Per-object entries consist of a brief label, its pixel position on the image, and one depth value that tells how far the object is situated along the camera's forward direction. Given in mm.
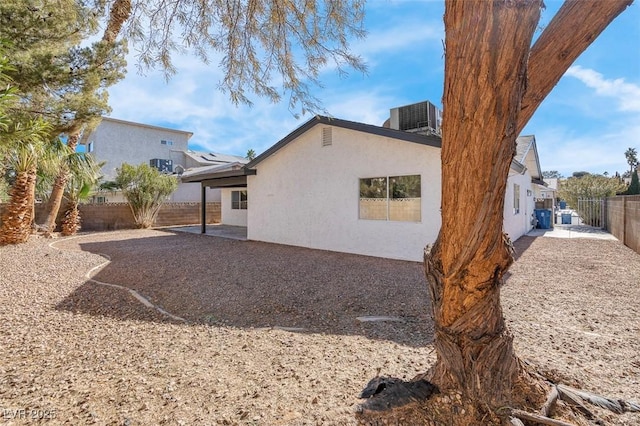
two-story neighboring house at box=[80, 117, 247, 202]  23484
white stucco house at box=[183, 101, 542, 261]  8547
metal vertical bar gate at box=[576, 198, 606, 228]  16234
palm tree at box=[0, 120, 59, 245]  8977
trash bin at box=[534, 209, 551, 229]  17703
